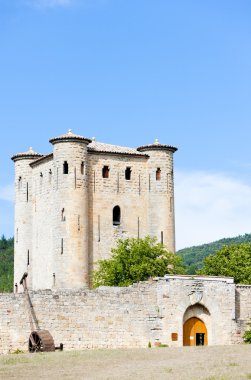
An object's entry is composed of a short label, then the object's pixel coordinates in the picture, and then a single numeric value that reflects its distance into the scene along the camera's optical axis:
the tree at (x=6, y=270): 130.50
